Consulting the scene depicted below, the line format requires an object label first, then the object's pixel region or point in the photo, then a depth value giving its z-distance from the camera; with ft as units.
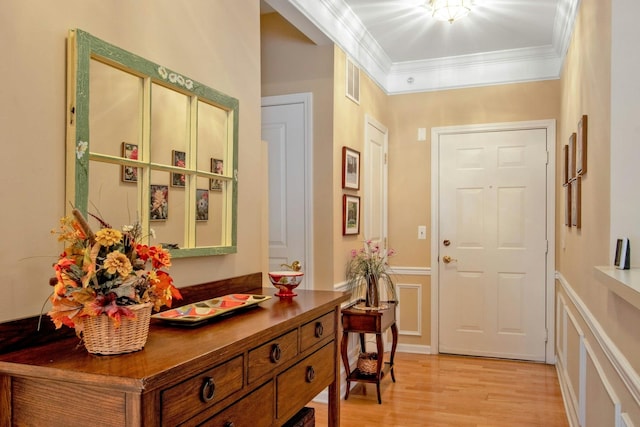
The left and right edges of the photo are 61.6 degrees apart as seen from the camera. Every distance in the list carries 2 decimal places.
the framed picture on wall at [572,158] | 10.54
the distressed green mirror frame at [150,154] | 4.86
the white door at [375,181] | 14.21
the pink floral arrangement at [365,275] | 12.57
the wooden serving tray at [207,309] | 5.18
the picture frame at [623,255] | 6.11
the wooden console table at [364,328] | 11.99
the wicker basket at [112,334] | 4.00
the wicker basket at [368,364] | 12.31
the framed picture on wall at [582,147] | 8.70
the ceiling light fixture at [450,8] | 10.85
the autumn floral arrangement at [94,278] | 3.91
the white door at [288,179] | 12.16
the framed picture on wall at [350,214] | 12.48
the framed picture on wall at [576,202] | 9.67
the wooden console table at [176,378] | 3.66
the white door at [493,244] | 14.93
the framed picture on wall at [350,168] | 12.46
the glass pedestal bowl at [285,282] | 7.20
